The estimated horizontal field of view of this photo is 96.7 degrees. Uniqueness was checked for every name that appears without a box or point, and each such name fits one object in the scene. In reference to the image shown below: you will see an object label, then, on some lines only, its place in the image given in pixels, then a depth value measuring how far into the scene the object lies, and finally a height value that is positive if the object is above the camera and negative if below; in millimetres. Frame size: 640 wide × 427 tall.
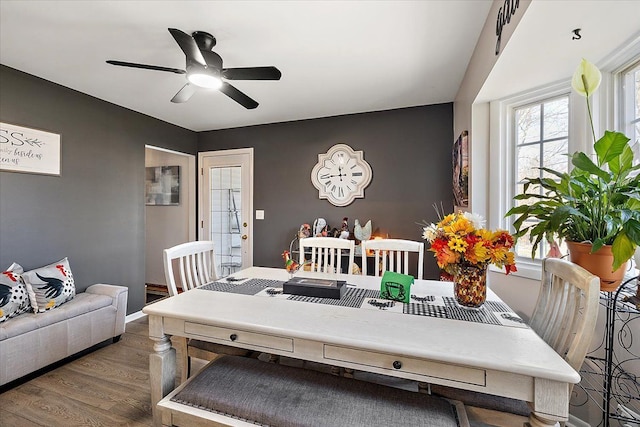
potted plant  1004 +23
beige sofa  1950 -951
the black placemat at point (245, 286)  1682 -468
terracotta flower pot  1121 -210
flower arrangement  1234 -140
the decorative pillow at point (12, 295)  1995 -625
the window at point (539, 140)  1879 +512
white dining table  926 -484
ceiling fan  1727 +907
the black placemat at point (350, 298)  1457 -468
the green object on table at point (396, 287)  1466 -392
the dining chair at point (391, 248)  2105 -275
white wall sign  2273 +494
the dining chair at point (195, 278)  1678 -505
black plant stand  1130 -664
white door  3957 +76
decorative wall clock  3414 +450
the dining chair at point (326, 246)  2250 -284
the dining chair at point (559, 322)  964 -432
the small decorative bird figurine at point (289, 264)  1804 -343
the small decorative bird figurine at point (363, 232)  3191 -230
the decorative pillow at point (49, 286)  2191 -618
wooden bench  1083 -783
